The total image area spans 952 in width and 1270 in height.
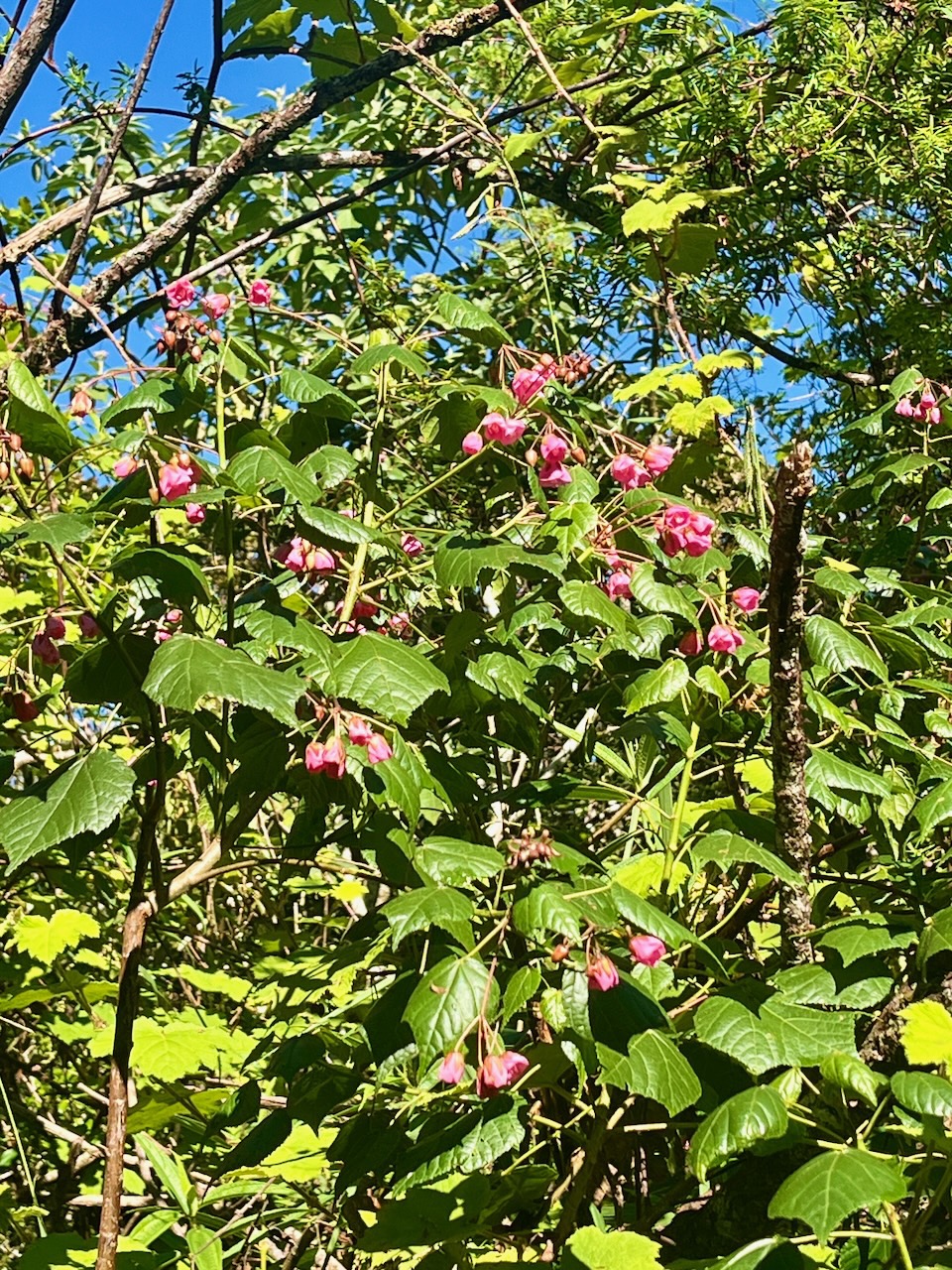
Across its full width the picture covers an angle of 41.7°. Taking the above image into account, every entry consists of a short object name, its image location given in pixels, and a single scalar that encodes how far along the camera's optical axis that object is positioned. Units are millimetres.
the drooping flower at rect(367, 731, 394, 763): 1169
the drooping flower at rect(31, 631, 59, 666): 1397
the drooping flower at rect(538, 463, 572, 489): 1493
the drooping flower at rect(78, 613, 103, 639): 1399
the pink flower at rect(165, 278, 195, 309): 1467
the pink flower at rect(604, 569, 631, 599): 1461
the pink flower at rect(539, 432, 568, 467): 1479
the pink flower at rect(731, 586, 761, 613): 1533
